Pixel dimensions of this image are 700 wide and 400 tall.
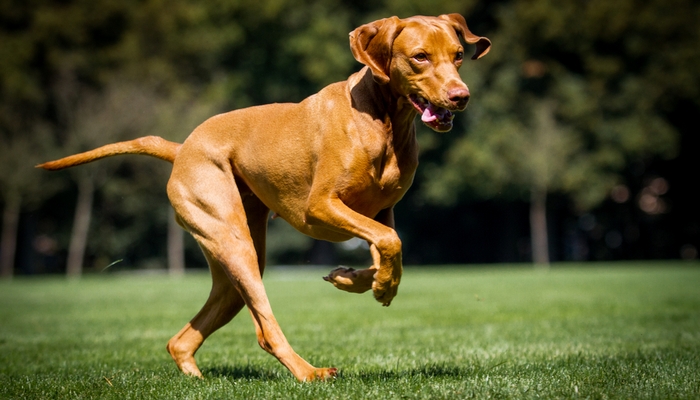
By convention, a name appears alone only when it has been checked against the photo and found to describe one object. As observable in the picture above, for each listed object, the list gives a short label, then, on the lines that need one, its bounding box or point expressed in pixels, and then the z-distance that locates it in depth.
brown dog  4.58
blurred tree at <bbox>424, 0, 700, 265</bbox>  35.44
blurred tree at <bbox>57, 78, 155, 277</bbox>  29.89
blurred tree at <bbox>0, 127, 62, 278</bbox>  28.69
